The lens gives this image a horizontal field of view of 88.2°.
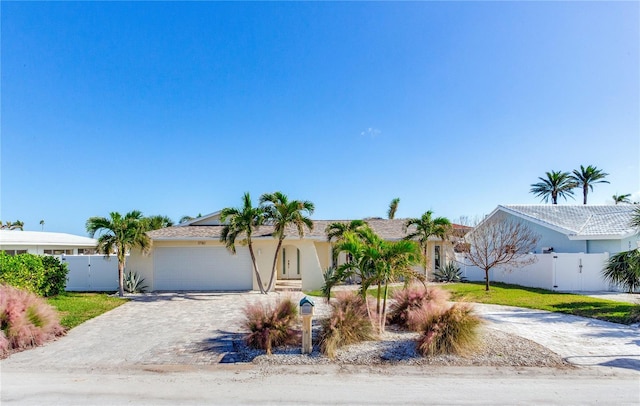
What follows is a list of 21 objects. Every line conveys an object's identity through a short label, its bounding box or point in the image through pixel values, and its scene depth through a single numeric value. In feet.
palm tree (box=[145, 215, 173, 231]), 106.22
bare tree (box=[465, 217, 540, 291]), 57.11
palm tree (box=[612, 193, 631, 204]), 120.98
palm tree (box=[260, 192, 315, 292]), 49.83
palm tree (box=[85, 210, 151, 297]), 47.83
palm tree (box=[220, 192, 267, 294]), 49.83
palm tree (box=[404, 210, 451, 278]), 59.31
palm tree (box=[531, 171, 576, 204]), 115.34
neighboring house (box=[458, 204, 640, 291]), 53.31
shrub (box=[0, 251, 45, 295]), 39.70
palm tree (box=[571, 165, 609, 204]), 115.55
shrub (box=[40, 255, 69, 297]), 46.55
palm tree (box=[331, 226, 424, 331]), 25.53
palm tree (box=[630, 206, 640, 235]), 36.03
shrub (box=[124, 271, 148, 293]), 53.67
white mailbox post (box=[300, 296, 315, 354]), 22.03
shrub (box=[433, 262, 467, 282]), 65.21
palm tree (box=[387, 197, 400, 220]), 115.34
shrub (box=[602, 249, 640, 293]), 33.83
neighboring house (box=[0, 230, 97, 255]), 71.56
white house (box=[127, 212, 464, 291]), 56.18
